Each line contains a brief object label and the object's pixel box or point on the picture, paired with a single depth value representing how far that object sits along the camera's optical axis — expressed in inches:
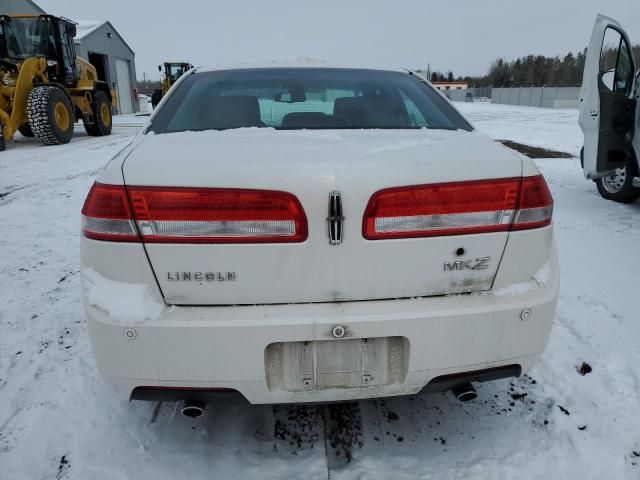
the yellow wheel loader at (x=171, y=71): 912.3
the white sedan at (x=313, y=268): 56.2
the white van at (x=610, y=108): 181.5
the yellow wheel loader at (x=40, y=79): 392.8
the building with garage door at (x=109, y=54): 875.4
